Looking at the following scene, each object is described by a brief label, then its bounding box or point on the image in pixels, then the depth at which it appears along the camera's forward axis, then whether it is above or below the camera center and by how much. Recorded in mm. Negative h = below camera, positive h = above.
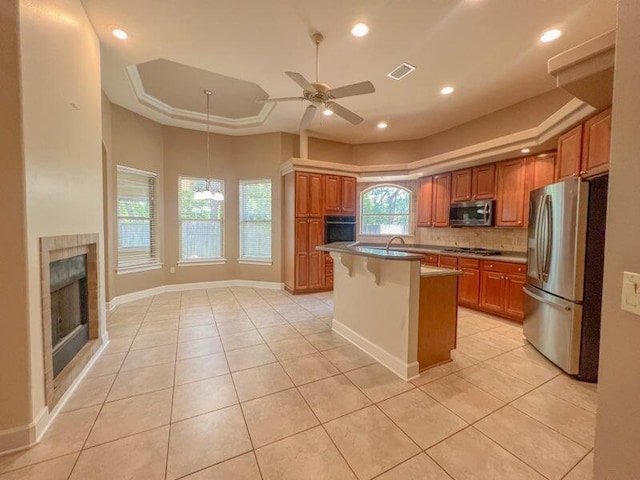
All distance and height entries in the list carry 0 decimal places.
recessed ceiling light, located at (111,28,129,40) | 2785 +2035
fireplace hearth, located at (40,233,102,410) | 1906 -768
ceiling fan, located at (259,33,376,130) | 2584 +1386
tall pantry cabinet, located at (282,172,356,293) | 5281 +148
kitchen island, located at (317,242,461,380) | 2412 -799
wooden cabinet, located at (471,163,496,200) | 4406 +822
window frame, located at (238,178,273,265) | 5820 -28
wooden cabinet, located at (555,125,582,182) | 2768 +852
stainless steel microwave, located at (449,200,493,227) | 4414 +290
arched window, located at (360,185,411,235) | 6176 +450
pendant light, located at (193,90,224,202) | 4355 +567
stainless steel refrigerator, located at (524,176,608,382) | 2391 -377
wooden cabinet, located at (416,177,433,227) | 5453 +566
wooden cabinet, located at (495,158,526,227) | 4055 +593
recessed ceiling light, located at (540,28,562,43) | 2664 +2000
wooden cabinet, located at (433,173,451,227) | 5129 +611
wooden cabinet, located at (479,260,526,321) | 3707 -847
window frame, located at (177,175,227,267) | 5598 -292
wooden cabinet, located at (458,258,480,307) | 4230 -855
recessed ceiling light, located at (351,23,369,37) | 2657 +2023
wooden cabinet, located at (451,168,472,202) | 4762 +820
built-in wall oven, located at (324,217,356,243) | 5566 -12
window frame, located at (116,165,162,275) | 4770 -167
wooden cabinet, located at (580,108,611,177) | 2336 +821
